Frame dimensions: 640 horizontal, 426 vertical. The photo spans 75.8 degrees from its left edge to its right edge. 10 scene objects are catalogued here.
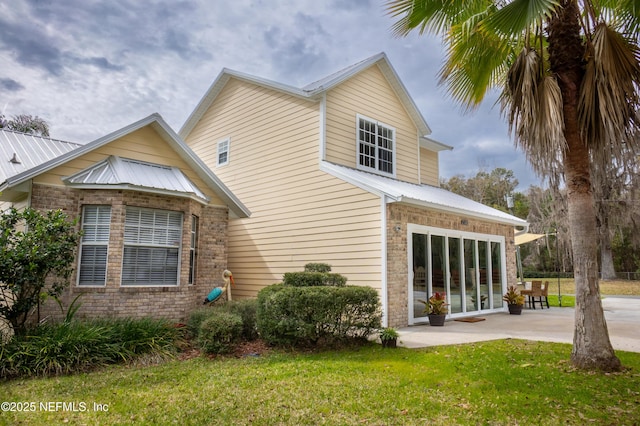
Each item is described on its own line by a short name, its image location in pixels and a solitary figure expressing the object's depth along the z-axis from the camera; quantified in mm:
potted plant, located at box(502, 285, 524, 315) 13312
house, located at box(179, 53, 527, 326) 10781
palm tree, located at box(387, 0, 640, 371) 5957
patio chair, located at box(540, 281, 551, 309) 14508
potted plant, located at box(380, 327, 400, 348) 7883
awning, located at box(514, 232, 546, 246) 16594
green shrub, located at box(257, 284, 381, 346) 7738
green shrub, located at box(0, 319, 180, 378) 6180
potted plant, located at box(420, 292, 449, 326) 10664
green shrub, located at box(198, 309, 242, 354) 7465
